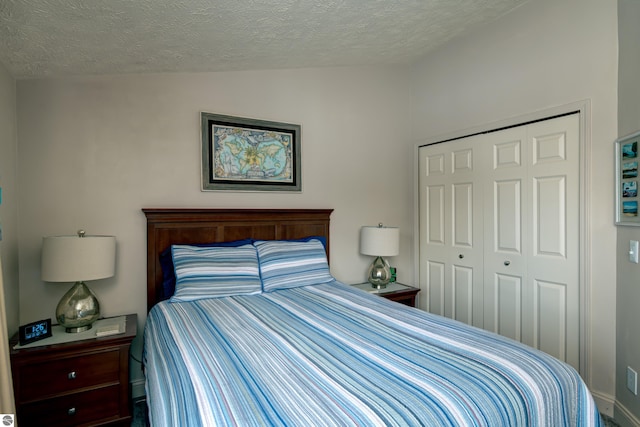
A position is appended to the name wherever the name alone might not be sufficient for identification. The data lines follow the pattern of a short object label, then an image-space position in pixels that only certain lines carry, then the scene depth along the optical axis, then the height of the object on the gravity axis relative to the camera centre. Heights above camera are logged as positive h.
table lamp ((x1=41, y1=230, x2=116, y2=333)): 1.89 -0.32
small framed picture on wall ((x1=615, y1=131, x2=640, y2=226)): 1.89 +0.17
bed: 0.99 -0.57
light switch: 1.87 -0.23
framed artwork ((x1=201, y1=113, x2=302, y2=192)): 2.65 +0.47
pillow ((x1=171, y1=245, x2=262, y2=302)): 2.21 -0.42
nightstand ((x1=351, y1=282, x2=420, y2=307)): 3.01 -0.73
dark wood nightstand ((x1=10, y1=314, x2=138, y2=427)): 1.76 -0.92
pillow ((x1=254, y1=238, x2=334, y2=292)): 2.49 -0.41
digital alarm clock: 1.78 -0.65
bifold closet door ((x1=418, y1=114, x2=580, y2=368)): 2.32 -0.18
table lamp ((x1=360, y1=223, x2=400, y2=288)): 3.07 -0.33
